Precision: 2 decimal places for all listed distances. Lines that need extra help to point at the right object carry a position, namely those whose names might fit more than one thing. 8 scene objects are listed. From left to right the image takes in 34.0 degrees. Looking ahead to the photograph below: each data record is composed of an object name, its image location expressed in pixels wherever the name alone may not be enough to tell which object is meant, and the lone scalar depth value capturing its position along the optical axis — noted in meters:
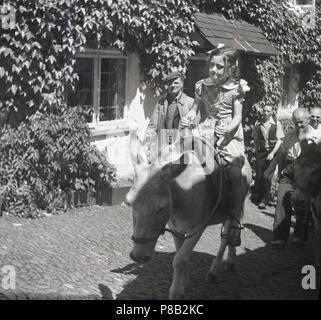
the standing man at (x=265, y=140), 11.09
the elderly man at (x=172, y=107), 8.89
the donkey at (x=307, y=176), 6.61
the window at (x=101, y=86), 10.37
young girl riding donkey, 6.02
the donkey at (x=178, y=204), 4.75
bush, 8.71
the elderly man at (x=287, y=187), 8.37
